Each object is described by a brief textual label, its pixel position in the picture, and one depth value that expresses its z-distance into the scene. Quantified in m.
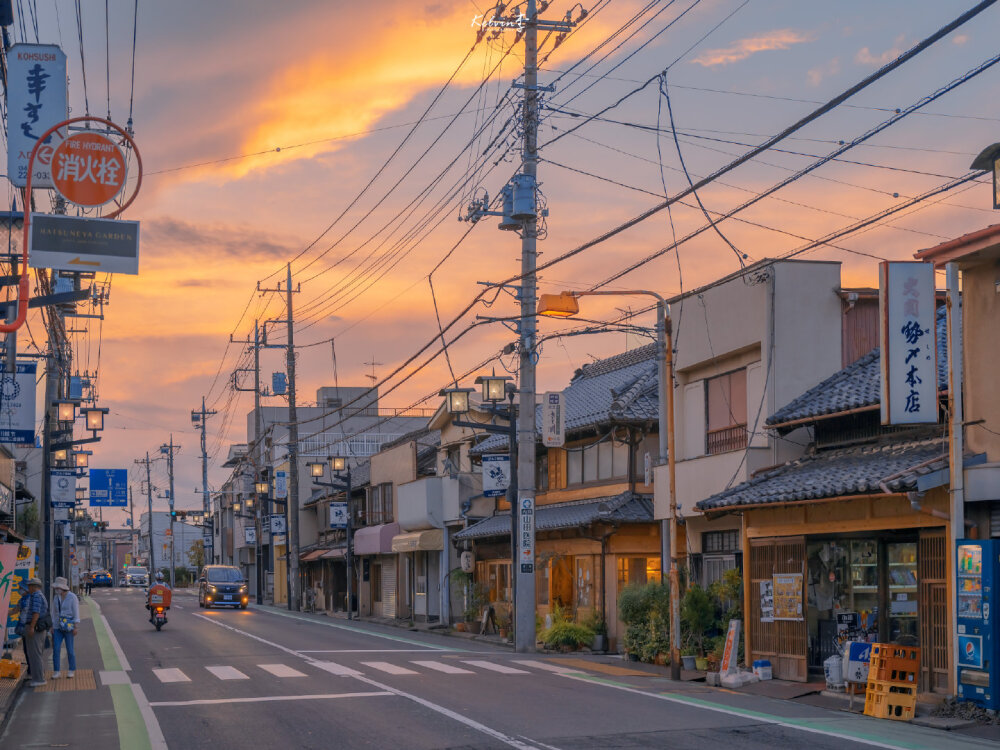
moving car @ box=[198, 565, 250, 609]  57.44
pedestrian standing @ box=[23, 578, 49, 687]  19.11
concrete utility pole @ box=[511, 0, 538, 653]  30.33
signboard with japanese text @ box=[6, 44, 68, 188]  14.99
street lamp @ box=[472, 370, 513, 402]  31.84
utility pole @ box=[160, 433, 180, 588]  107.75
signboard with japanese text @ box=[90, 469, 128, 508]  61.81
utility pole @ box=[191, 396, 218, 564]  92.44
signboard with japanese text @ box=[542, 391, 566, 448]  31.22
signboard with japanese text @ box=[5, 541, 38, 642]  22.34
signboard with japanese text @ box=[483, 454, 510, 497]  34.25
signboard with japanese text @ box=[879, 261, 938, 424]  17.11
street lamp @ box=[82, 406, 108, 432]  39.53
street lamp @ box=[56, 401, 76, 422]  38.53
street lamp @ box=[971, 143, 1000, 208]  16.17
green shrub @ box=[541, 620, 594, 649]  30.11
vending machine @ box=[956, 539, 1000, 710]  15.60
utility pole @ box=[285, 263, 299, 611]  55.97
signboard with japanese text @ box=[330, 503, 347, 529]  55.03
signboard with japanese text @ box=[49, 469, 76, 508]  44.41
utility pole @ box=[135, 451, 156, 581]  106.94
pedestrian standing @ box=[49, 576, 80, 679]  20.77
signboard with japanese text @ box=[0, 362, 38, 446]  25.89
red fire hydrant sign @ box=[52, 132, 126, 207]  13.56
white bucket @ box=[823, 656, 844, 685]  19.06
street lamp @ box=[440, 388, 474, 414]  32.75
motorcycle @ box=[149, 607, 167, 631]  37.09
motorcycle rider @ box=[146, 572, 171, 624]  37.22
